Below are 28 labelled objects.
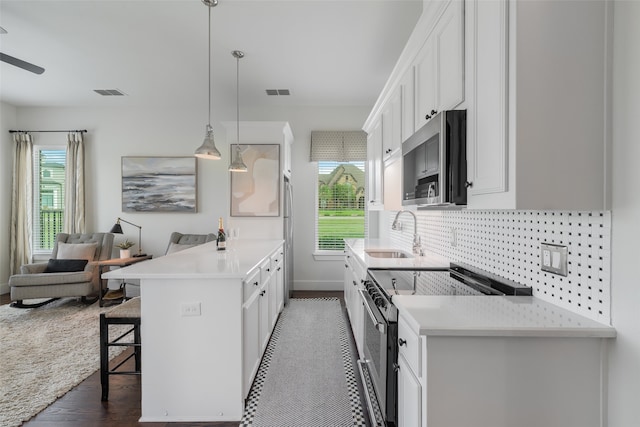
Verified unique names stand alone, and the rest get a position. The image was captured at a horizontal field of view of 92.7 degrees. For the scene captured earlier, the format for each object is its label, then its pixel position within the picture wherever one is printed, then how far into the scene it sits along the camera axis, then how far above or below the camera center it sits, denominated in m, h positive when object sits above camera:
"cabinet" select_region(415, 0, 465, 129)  1.38 +0.76
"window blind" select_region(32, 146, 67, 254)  4.99 +0.25
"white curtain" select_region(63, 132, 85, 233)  4.80 +0.35
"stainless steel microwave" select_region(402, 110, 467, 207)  1.35 +0.25
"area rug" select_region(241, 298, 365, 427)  1.89 -1.27
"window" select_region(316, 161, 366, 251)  4.95 +0.13
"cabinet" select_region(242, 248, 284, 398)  1.94 -0.80
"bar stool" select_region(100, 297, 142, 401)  2.01 -0.74
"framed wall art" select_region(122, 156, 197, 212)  4.93 +0.43
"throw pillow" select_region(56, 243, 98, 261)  4.41 -0.59
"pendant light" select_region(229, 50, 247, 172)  3.21 +0.53
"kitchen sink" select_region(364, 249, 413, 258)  2.96 -0.41
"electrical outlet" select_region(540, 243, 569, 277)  1.17 -0.19
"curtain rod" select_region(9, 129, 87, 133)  4.83 +1.27
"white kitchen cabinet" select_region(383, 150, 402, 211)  2.69 +0.27
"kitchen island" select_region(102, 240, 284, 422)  1.81 -0.81
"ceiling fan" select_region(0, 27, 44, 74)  2.60 +1.31
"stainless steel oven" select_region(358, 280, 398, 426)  1.33 -0.75
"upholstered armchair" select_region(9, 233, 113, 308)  3.83 -0.83
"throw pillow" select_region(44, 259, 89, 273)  4.12 -0.75
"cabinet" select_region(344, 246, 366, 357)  2.40 -0.78
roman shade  4.77 +1.02
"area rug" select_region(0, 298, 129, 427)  2.07 -1.27
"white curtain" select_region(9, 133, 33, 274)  4.81 +0.11
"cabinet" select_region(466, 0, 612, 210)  1.01 +0.36
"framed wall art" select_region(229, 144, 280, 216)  4.02 +0.39
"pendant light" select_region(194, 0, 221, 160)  2.60 +0.52
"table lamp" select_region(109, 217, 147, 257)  4.68 -0.30
